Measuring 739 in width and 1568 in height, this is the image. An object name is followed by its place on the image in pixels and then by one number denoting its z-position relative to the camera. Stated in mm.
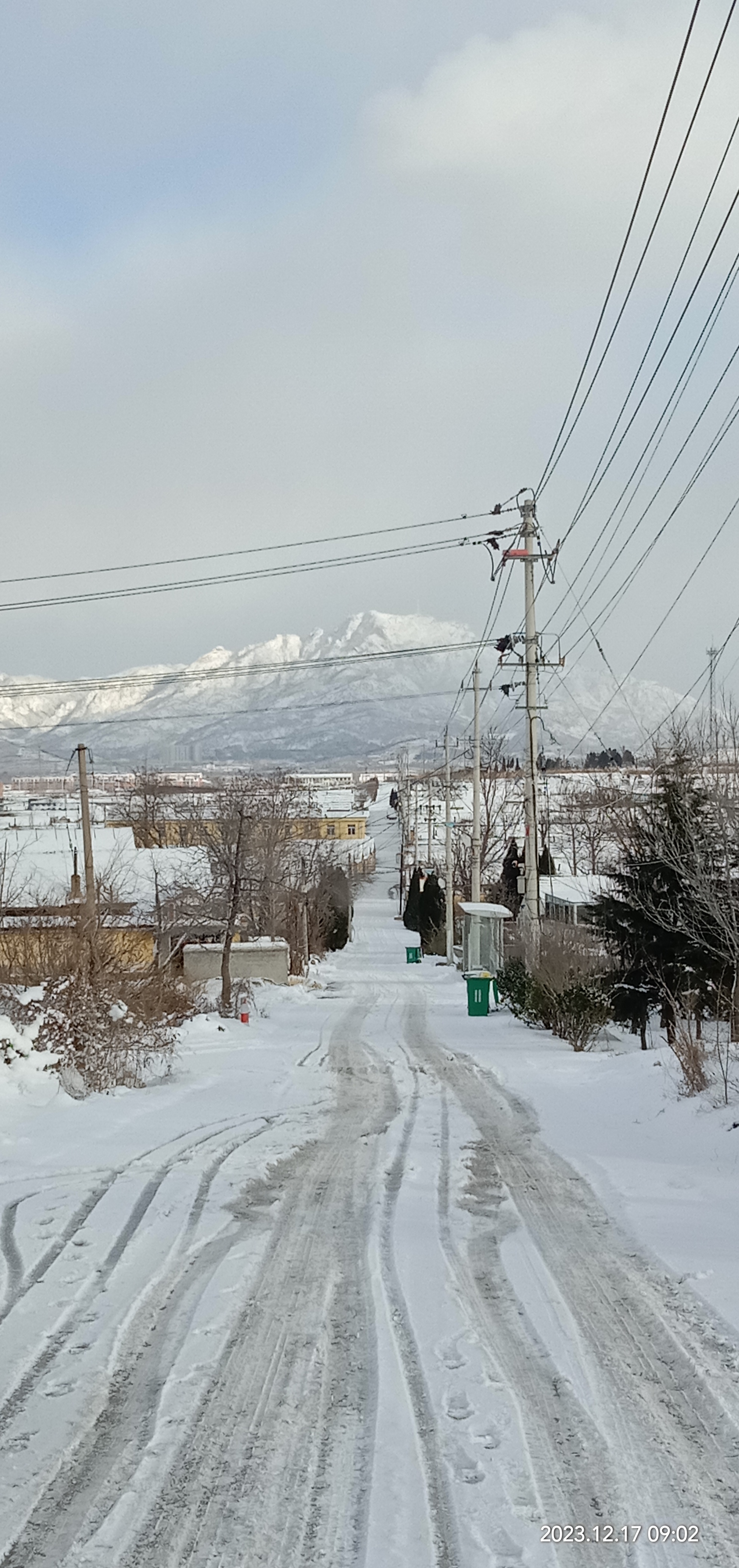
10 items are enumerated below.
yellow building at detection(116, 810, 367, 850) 40422
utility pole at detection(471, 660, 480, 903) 41562
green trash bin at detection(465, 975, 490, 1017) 27609
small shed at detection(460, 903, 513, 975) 33594
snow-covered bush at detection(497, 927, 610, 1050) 19453
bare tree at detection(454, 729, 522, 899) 74625
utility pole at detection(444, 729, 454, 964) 48869
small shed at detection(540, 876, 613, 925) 44562
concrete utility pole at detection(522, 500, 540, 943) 26859
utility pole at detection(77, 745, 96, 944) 15268
